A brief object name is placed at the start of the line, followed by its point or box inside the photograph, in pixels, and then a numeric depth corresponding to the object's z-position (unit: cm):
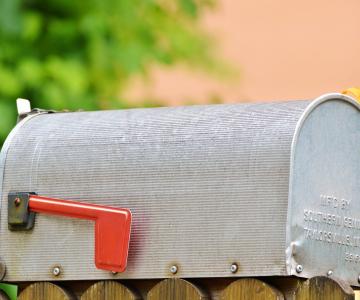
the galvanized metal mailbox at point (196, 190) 532
